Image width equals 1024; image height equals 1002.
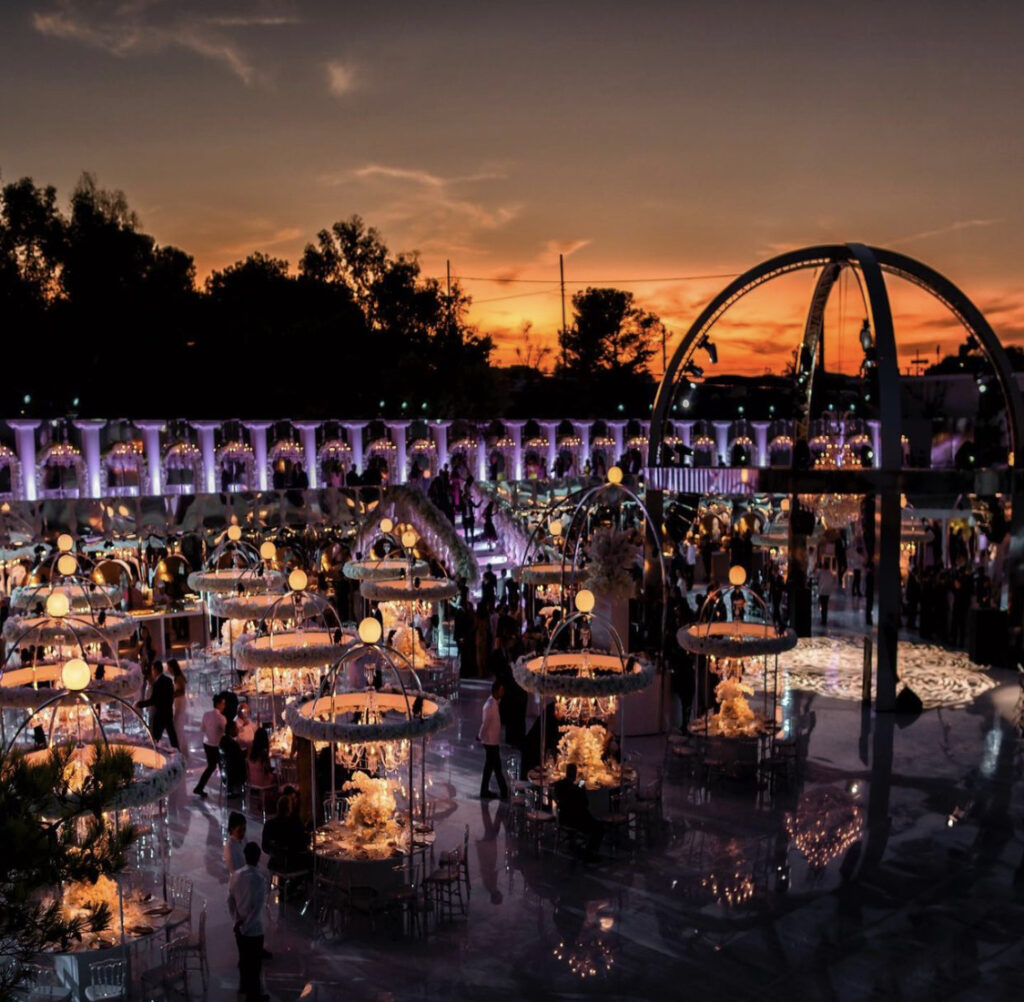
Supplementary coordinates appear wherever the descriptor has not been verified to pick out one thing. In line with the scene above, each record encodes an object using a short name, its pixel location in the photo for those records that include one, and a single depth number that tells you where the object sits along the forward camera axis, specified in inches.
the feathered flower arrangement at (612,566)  580.4
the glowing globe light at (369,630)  361.7
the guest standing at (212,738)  478.9
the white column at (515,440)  1239.5
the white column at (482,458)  1210.6
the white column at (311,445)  1096.8
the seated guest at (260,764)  442.0
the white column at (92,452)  931.3
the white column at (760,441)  1422.2
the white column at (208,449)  1019.3
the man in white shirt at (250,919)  297.3
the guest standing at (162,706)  509.4
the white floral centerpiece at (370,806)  371.6
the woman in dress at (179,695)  516.4
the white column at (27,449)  882.8
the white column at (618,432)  1323.8
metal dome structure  595.2
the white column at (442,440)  1169.4
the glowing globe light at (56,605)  413.4
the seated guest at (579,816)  401.1
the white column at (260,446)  1063.0
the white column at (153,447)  976.2
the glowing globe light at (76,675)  303.0
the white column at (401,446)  1147.9
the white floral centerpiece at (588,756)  438.0
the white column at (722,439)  1418.6
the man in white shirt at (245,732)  484.1
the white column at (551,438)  1270.1
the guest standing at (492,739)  462.3
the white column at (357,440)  1125.1
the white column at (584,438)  1301.7
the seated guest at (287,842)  370.0
